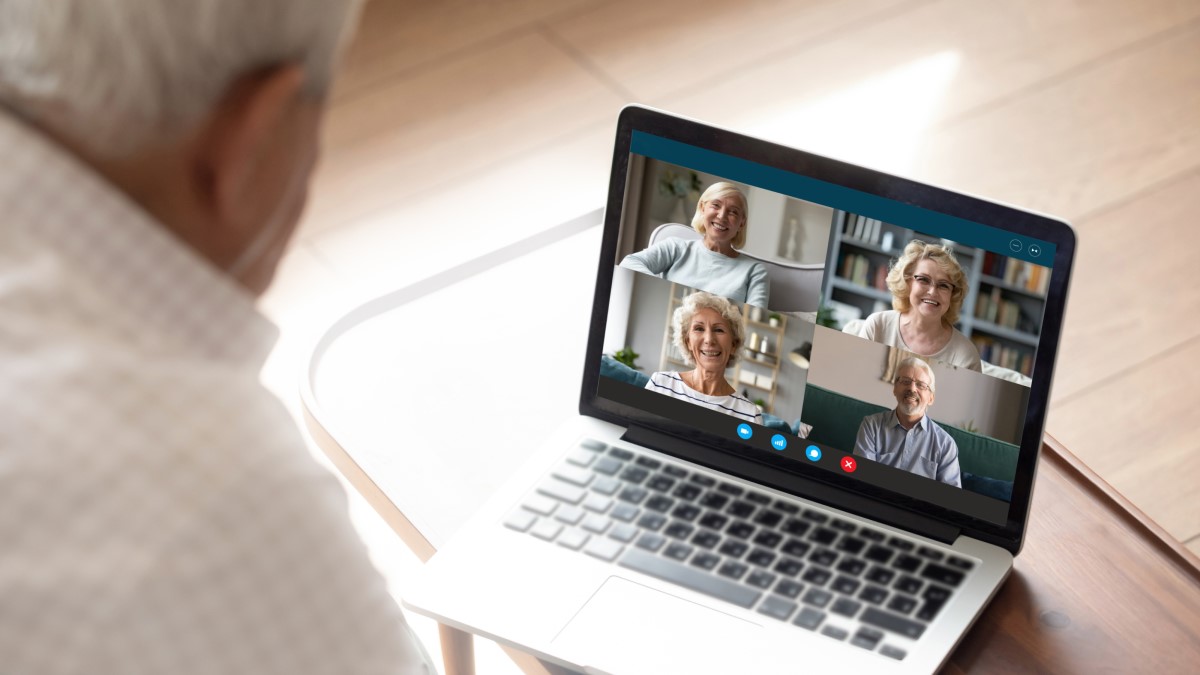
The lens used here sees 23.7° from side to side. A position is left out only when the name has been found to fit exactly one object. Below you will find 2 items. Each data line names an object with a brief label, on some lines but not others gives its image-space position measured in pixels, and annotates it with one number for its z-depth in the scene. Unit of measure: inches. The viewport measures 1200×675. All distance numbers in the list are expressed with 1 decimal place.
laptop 68.6
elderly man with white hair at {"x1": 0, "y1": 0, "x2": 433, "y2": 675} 49.7
